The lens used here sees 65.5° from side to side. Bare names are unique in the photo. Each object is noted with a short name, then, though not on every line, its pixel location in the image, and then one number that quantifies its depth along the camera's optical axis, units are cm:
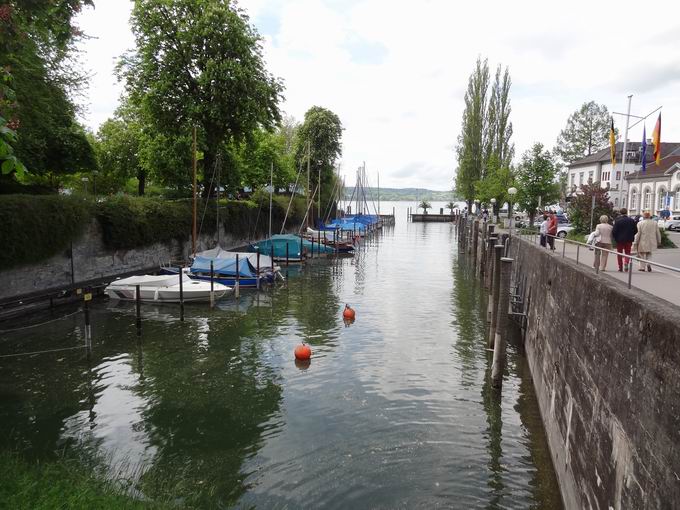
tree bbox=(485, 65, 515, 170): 7712
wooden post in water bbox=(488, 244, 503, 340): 1584
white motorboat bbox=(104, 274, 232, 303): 2456
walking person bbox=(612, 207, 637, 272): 1480
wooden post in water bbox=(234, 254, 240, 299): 2668
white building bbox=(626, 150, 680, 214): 5356
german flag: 2722
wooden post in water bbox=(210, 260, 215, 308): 2411
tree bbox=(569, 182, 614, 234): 3133
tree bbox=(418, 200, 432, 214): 11476
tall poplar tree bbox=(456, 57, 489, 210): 7800
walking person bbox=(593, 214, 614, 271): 1538
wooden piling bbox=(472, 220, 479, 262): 3995
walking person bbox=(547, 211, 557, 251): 2345
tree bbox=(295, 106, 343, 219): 7069
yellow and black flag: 3553
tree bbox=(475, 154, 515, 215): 6397
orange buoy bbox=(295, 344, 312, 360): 1642
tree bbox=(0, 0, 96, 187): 1012
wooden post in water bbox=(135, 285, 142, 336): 1862
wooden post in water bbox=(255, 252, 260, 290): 2882
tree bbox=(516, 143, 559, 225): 4406
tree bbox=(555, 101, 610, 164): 8162
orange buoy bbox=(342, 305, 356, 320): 2192
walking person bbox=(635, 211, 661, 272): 1423
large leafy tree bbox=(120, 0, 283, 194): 3509
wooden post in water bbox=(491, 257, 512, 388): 1403
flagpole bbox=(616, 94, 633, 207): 3441
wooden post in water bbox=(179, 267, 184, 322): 2128
